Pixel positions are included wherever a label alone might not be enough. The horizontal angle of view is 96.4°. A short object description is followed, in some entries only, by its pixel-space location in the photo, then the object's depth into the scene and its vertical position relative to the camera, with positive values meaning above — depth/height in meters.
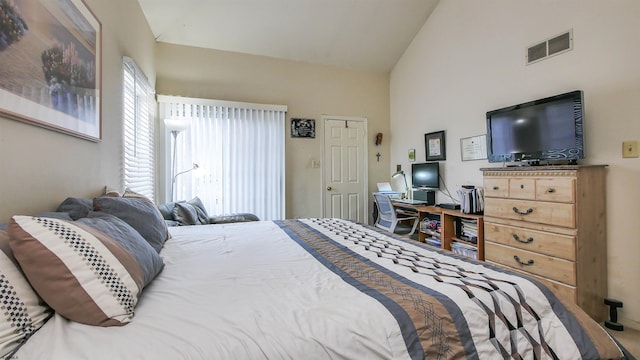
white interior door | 4.51 +0.20
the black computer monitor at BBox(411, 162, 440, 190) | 3.78 +0.06
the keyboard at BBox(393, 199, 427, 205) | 3.80 -0.29
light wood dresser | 2.01 -0.38
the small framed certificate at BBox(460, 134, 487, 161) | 3.18 +0.37
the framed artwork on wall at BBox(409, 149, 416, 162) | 4.30 +0.38
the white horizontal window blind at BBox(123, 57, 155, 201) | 2.49 +0.52
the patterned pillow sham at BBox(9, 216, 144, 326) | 0.77 -0.25
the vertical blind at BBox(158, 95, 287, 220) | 3.75 +0.37
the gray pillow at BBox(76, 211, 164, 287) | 1.06 -0.23
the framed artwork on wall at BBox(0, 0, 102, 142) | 1.12 +0.55
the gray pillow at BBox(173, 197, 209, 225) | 2.84 -0.33
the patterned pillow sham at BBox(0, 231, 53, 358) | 0.67 -0.31
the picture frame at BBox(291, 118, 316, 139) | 4.30 +0.81
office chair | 3.68 -0.50
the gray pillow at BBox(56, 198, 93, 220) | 1.36 -0.12
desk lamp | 4.44 +0.03
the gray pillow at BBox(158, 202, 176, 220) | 2.87 -0.29
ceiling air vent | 2.40 +1.17
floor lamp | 3.34 +0.60
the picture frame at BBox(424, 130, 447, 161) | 3.76 +0.46
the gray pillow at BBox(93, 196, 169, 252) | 1.42 -0.17
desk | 2.83 -0.50
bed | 0.73 -0.40
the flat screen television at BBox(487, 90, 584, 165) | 2.14 +0.41
